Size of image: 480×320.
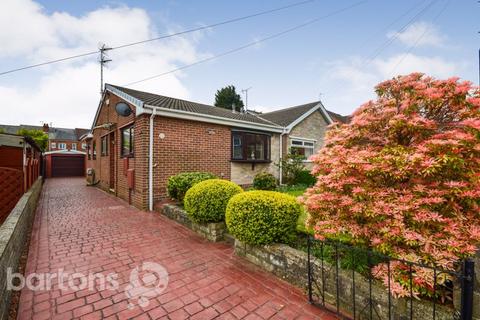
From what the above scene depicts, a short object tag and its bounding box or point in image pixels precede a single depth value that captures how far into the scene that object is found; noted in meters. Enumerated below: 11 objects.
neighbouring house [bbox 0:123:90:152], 40.92
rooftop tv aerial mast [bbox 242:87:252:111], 28.83
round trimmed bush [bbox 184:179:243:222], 4.66
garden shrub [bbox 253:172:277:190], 8.16
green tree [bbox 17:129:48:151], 22.64
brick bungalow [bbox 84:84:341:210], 6.95
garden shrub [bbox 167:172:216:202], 6.21
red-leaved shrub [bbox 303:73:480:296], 1.96
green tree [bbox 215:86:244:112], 30.22
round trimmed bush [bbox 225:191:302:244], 3.40
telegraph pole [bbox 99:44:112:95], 20.67
